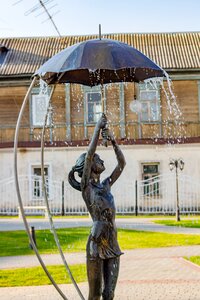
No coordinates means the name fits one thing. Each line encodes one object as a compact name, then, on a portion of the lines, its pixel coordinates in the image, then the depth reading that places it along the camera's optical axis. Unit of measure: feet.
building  88.94
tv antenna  79.22
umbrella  22.02
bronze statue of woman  21.62
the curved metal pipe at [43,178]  24.89
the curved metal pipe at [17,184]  22.59
